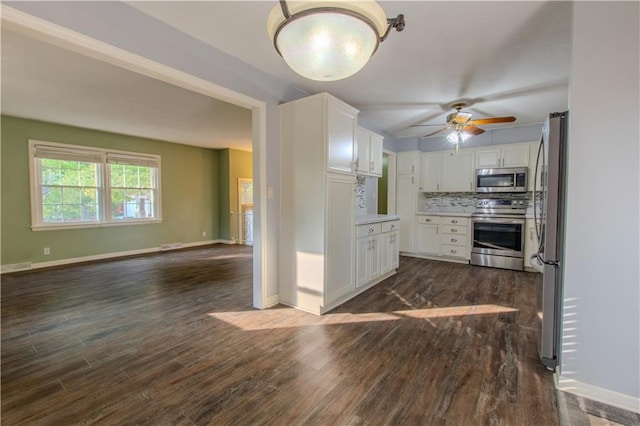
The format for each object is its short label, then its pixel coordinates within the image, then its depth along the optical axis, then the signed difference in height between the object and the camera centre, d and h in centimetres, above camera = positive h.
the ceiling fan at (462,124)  363 +101
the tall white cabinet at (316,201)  290 +0
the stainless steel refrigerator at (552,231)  186 -19
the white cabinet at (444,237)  516 -66
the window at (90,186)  489 +28
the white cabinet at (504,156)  484 +79
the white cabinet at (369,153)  401 +71
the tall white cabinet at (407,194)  576 +14
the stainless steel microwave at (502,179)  484 +38
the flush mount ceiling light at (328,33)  105 +65
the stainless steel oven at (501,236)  468 -57
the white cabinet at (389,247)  399 -66
